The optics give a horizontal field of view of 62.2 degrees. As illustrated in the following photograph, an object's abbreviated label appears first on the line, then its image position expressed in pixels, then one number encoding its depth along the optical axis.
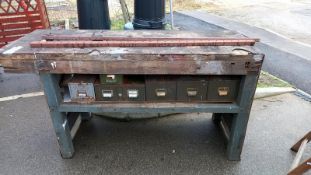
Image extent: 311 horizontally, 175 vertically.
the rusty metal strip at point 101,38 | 2.36
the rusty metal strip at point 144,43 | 2.18
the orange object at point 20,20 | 4.38
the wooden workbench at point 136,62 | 2.04
